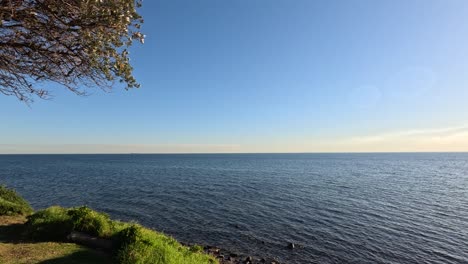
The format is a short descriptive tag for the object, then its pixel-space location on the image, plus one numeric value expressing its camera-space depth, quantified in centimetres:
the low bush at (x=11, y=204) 2058
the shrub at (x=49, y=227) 1492
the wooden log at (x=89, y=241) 1405
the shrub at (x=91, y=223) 1513
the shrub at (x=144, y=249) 1197
